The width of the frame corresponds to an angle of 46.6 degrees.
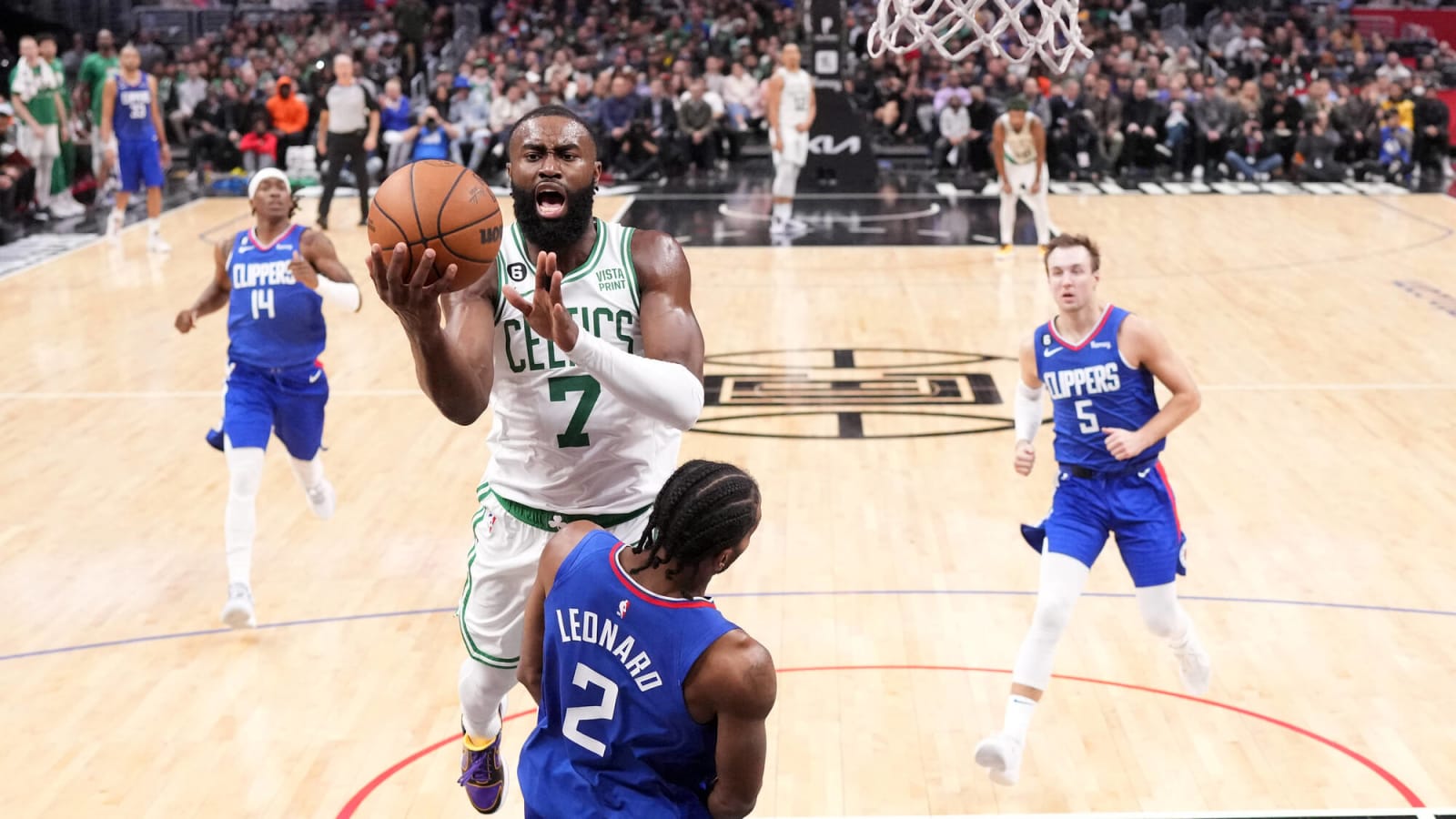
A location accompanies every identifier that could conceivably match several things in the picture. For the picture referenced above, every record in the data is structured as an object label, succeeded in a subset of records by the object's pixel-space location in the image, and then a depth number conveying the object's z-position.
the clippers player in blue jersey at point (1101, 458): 5.29
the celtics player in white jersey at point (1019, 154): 14.79
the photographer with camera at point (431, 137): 20.73
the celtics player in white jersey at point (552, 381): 3.58
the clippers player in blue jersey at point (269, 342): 6.64
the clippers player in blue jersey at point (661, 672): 3.02
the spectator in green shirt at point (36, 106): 16.97
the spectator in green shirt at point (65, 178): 18.09
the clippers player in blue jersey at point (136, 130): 15.25
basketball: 3.48
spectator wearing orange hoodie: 20.06
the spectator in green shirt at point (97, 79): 16.98
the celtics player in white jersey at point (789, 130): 16.52
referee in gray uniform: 16.92
